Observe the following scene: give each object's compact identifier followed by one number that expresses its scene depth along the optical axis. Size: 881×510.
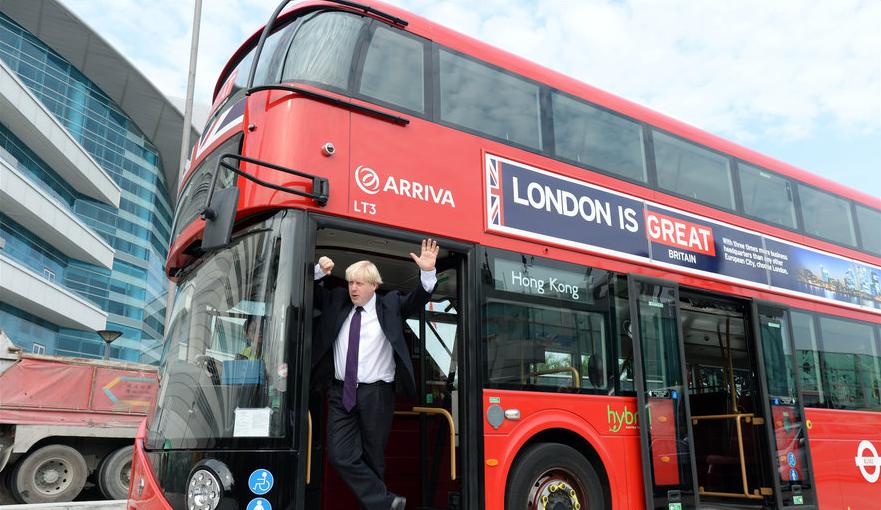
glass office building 29.58
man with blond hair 4.48
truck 10.46
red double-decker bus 4.30
